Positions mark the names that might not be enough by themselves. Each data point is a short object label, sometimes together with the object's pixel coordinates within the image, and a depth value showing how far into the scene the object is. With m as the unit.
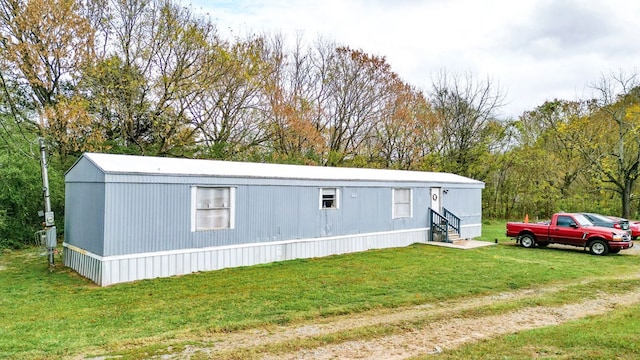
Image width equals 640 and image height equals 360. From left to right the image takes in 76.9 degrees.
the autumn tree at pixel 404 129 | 26.47
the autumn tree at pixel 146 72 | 17.02
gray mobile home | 9.14
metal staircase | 16.36
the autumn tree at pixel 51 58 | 14.84
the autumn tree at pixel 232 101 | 19.23
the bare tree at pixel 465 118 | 27.03
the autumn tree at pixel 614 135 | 24.03
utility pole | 10.20
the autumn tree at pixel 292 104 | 22.64
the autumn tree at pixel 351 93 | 25.91
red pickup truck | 13.55
